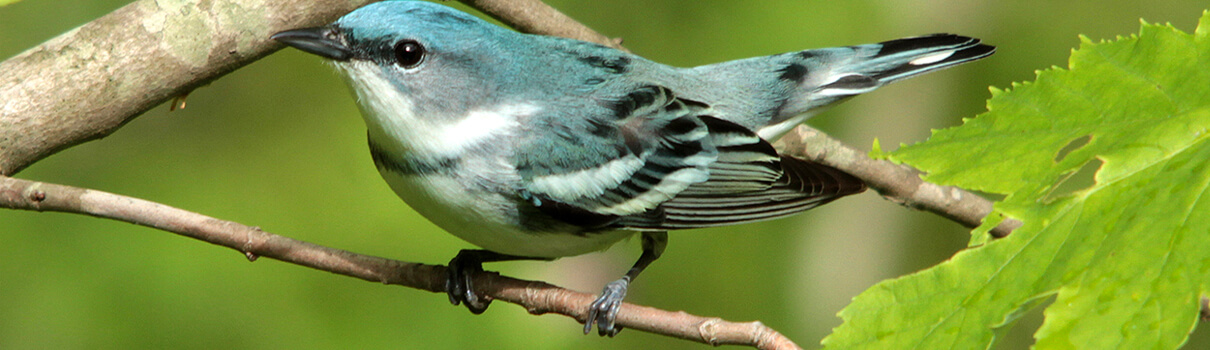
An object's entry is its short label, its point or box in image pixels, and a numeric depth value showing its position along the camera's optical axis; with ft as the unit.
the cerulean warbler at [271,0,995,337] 17.16
